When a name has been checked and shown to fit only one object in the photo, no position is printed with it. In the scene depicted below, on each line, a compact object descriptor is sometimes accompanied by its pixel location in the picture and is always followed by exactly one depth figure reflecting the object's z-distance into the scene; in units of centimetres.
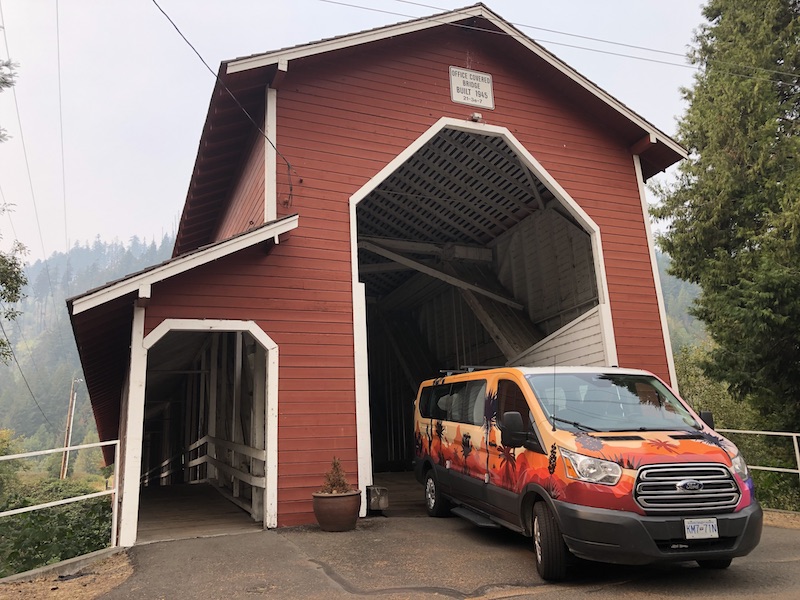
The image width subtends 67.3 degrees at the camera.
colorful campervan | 453
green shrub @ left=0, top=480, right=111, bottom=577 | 891
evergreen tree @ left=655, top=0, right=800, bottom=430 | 1258
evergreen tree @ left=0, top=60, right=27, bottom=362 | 1503
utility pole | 3137
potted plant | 732
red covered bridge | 802
